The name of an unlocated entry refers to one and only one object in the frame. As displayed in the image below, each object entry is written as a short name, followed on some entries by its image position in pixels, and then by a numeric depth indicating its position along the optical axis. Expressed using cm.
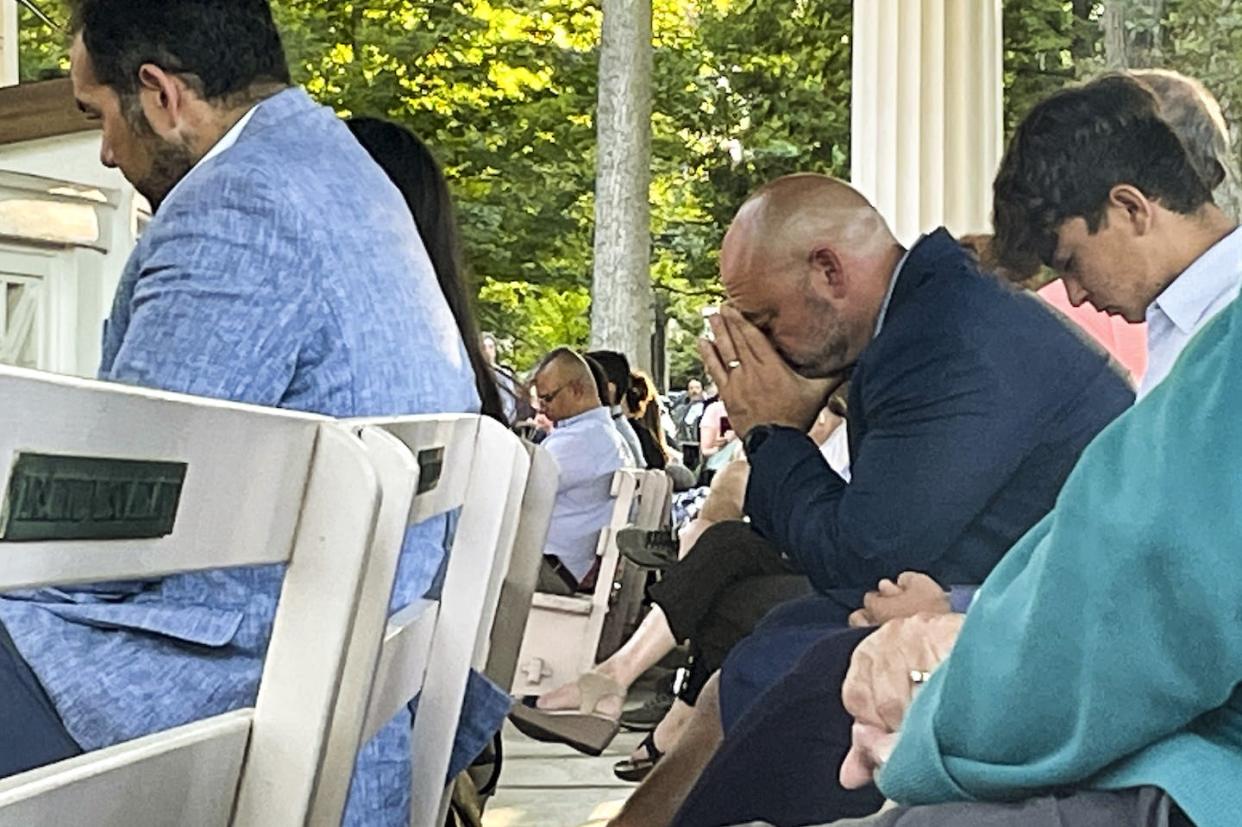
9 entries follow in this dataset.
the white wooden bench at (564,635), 1088
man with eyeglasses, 1224
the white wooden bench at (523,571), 405
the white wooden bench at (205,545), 141
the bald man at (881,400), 472
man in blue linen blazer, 315
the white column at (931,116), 966
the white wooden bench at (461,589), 295
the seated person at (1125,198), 534
